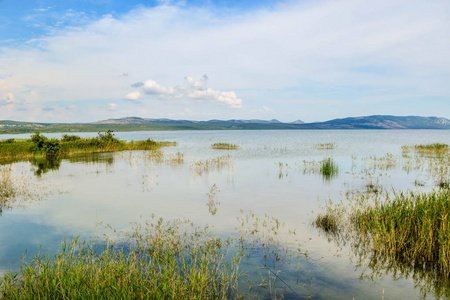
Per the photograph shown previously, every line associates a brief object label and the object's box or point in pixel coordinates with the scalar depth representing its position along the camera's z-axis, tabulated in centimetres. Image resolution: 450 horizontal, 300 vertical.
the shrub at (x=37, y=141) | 4192
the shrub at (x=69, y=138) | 4992
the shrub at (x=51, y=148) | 4225
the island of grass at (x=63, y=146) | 4059
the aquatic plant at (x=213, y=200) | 1704
